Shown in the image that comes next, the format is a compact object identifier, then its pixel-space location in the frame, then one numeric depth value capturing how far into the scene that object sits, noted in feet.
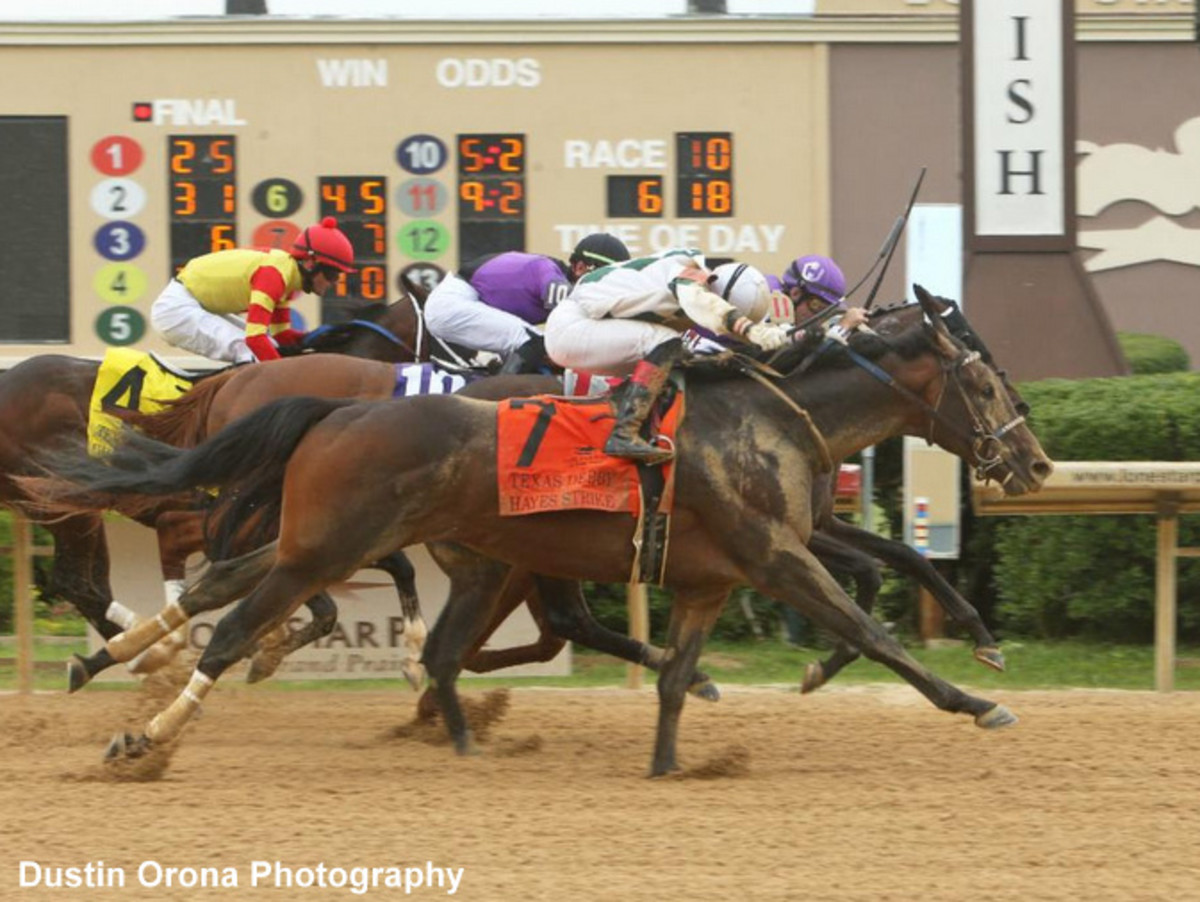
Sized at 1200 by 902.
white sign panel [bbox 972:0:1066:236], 76.18
